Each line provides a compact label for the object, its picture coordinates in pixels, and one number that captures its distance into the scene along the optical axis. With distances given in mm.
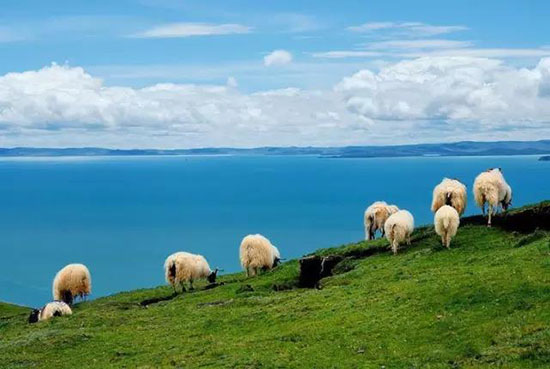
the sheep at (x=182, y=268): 37188
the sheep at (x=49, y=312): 31828
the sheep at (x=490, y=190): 33375
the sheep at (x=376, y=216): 41062
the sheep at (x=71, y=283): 39062
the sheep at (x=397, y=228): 33344
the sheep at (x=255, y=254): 38938
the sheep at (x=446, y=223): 30766
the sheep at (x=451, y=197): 35062
